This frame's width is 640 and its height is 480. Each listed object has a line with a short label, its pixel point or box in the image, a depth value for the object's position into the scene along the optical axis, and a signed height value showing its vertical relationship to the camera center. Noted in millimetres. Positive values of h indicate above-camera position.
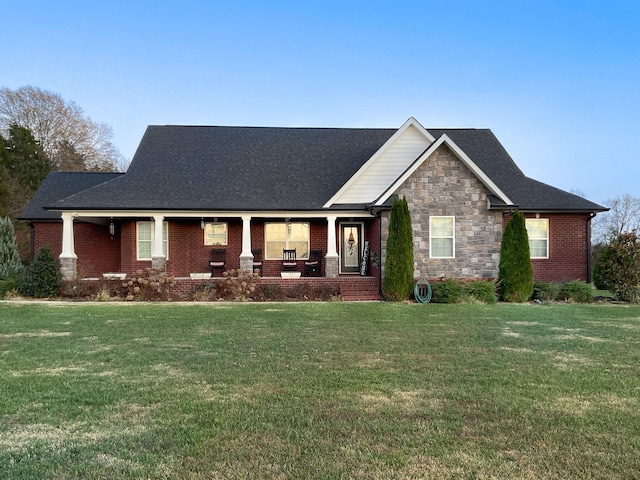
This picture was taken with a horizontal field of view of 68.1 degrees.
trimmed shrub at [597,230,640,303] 15094 -731
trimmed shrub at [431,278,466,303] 14680 -1449
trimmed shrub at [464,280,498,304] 14727 -1434
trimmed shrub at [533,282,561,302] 15336 -1495
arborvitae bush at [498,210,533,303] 15070 -606
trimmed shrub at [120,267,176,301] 15141 -1305
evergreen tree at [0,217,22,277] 20317 -52
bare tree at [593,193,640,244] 48031 +2923
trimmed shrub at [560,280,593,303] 15148 -1509
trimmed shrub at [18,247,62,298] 15320 -1061
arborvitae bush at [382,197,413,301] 15008 -370
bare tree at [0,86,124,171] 37500 +10041
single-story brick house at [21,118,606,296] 16219 +1412
